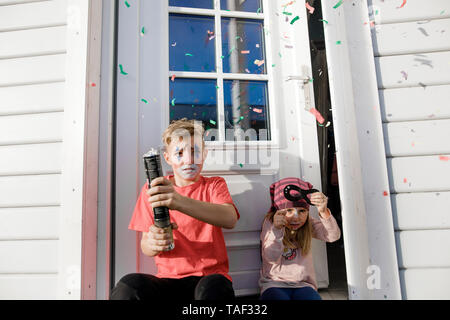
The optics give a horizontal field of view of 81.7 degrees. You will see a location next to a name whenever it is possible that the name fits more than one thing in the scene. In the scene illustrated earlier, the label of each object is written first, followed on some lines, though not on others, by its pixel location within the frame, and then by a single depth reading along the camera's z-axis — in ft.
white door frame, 3.43
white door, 4.33
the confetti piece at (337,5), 3.80
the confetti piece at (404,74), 3.79
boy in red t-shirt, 2.86
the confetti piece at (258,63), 4.90
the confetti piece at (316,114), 4.68
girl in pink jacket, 3.66
